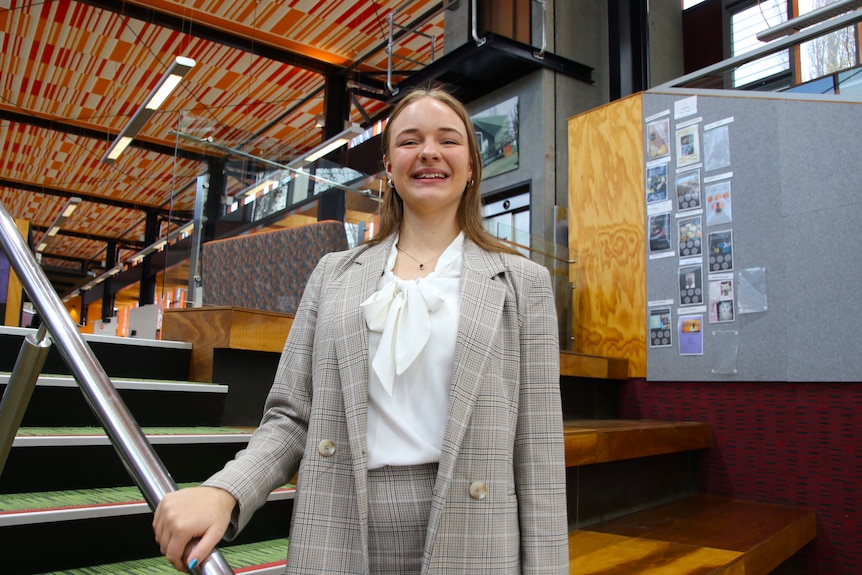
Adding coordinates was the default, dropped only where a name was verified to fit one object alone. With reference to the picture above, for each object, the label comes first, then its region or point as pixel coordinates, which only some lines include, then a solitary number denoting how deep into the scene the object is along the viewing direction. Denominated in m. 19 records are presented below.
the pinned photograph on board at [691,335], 3.64
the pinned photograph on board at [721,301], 3.53
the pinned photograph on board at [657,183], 3.93
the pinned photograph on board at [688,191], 3.77
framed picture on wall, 5.74
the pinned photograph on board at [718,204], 3.61
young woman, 0.92
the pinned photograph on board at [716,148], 3.65
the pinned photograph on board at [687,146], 3.80
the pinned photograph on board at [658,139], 3.96
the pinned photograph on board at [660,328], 3.79
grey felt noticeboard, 3.18
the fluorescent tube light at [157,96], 5.33
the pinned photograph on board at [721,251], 3.57
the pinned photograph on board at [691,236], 3.71
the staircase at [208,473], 1.72
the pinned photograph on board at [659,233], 3.85
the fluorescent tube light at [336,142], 6.46
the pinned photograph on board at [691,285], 3.67
